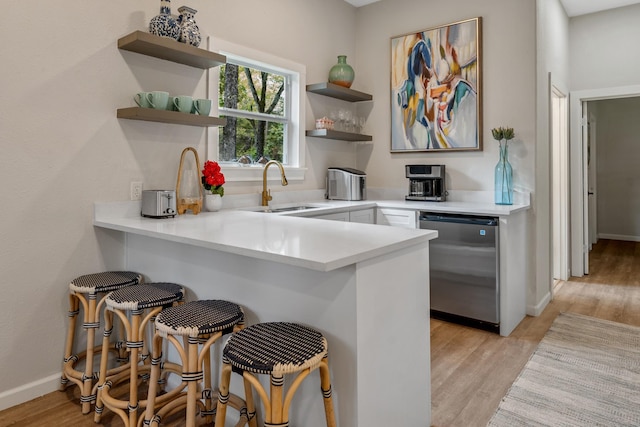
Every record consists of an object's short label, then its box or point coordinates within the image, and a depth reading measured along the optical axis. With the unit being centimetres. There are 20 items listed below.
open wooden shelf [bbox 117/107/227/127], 223
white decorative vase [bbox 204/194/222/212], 271
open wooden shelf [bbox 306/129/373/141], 358
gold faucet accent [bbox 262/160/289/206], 310
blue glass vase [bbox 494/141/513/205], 319
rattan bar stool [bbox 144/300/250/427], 149
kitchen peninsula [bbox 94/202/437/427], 136
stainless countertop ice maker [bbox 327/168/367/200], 367
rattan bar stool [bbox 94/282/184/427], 174
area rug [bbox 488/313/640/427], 186
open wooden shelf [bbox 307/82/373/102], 357
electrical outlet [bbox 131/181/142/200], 243
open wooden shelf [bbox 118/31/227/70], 221
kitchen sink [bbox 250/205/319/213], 303
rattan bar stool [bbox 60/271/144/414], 196
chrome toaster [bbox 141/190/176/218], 229
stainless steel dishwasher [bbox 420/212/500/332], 286
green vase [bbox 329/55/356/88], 379
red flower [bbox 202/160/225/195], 269
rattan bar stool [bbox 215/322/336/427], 121
